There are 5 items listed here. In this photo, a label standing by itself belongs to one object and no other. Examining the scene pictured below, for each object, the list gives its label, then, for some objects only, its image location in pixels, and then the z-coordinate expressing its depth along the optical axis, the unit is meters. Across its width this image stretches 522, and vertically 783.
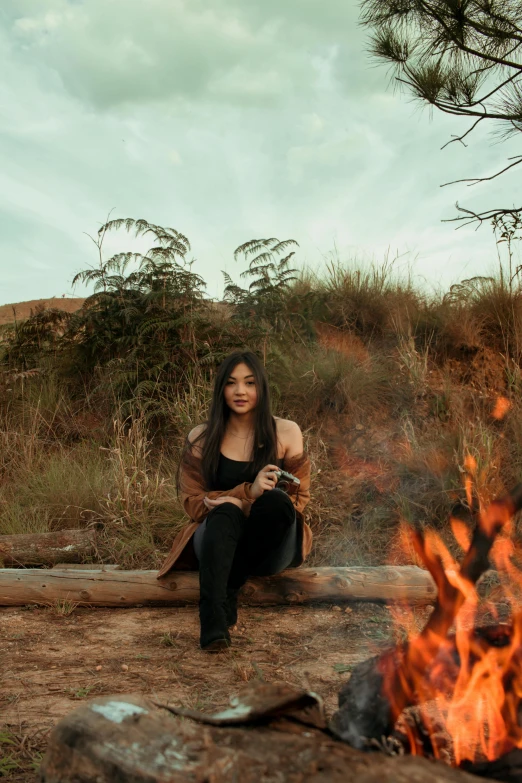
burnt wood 1.39
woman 3.28
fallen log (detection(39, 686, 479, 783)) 1.14
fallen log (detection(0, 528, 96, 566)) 4.59
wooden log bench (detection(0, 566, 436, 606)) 3.86
